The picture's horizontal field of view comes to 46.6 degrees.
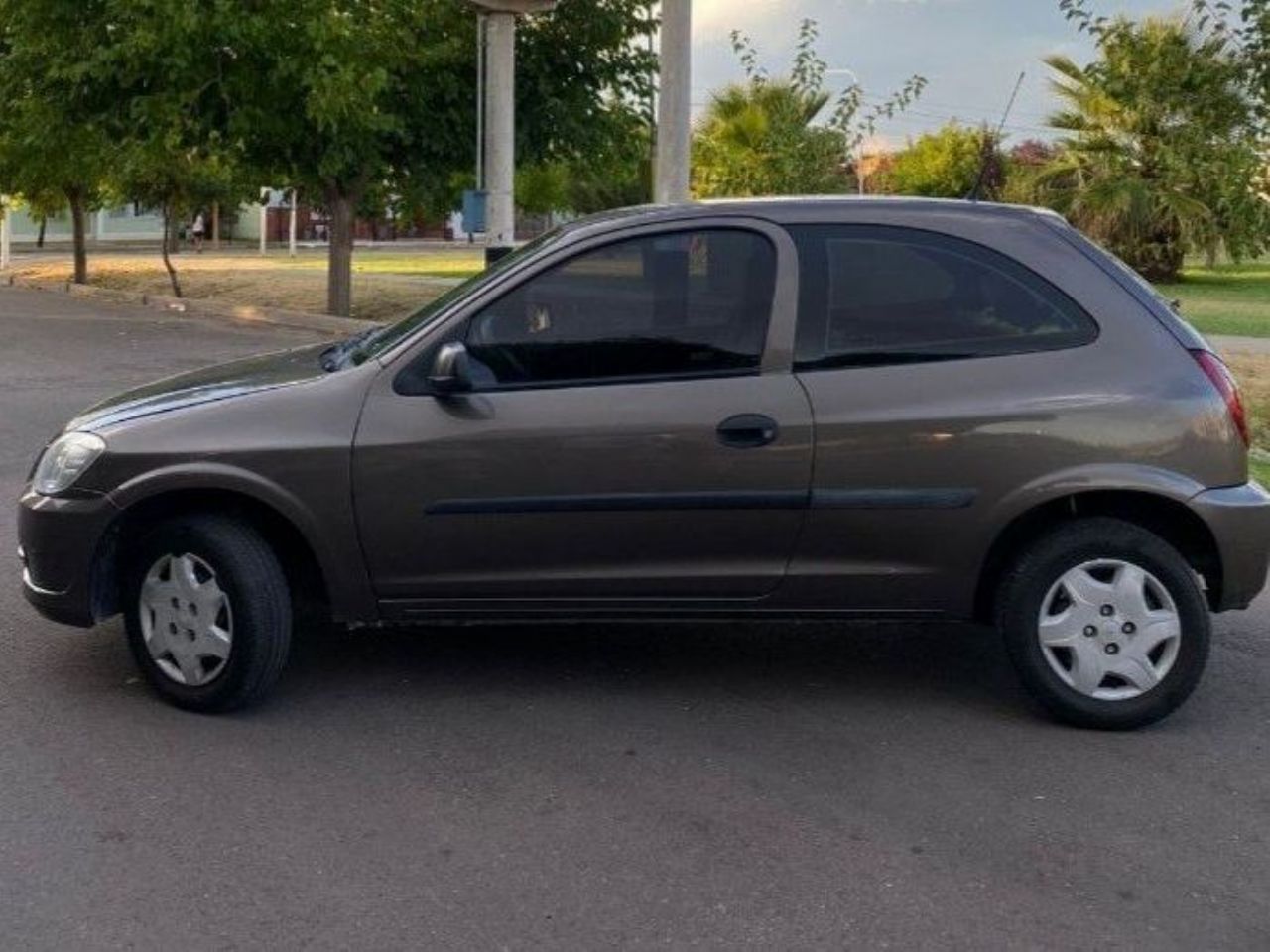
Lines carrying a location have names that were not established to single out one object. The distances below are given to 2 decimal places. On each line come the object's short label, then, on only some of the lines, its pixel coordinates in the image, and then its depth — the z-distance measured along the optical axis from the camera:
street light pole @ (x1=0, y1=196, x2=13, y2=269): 36.33
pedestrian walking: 49.03
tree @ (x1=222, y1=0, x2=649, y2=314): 17.95
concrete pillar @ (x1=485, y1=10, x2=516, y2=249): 16.38
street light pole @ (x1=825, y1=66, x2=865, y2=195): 16.42
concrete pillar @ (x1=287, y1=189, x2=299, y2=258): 46.04
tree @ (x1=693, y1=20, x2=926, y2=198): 16.05
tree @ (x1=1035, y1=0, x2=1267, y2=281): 11.37
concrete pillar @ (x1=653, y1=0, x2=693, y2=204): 13.97
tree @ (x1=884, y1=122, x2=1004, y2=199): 39.41
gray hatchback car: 4.94
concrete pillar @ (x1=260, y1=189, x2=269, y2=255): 46.57
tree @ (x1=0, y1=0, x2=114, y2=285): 18.95
